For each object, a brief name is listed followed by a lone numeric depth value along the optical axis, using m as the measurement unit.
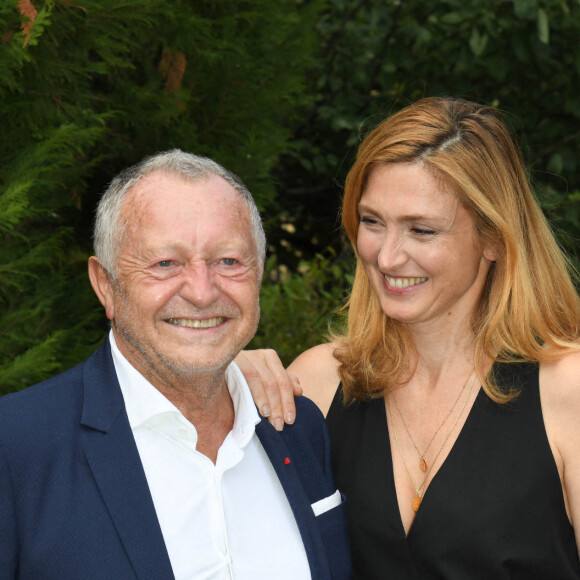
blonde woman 2.95
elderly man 2.39
